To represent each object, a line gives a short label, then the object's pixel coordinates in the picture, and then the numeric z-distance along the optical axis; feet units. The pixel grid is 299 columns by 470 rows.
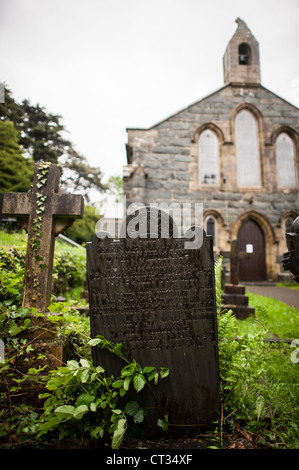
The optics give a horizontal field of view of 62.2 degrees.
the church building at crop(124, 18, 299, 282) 35.40
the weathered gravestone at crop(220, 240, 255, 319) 18.06
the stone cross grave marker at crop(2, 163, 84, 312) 9.11
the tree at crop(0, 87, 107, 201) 52.33
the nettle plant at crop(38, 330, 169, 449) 5.72
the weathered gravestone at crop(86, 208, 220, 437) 7.09
